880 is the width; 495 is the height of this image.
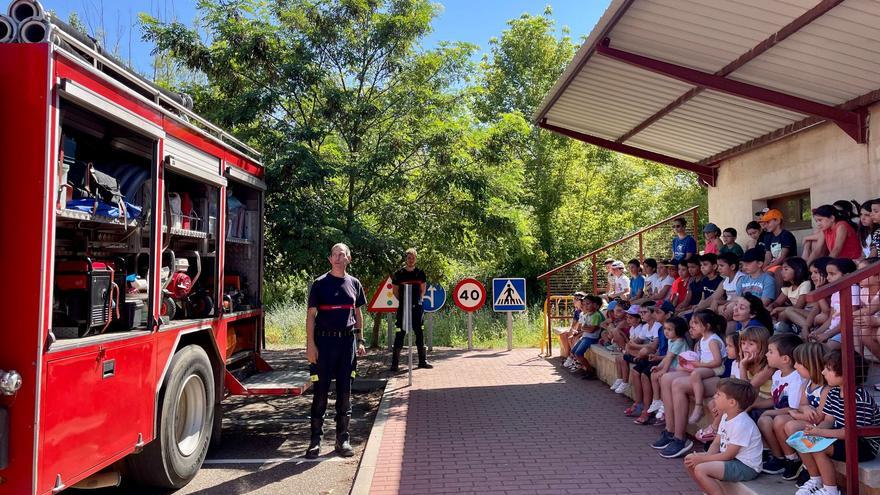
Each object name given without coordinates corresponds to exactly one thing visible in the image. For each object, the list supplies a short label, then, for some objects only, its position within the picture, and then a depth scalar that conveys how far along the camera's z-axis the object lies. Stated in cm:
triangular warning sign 1119
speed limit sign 1234
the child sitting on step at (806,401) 432
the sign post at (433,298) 1203
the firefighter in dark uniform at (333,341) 620
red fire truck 345
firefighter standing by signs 1045
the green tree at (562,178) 2616
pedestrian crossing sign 1301
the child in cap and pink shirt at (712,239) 970
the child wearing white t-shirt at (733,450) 445
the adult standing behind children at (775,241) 758
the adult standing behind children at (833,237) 676
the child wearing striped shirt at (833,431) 396
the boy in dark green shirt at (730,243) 898
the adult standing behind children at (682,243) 1031
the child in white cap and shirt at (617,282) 1157
